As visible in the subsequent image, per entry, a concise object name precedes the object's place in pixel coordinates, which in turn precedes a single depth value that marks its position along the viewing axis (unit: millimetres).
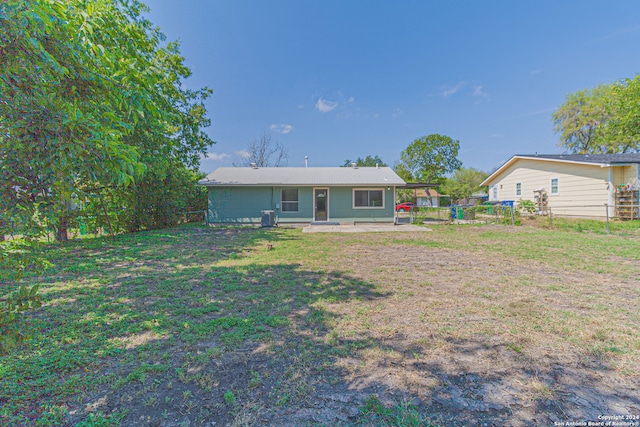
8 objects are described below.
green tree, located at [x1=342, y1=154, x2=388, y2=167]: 67938
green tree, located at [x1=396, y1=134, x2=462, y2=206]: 40000
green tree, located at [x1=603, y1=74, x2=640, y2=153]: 15000
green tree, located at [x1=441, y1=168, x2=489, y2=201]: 35281
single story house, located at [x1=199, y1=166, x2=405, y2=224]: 14359
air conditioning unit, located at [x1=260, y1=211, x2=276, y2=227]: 13297
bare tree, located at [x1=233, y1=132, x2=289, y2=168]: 30984
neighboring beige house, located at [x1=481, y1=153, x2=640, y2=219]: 12586
